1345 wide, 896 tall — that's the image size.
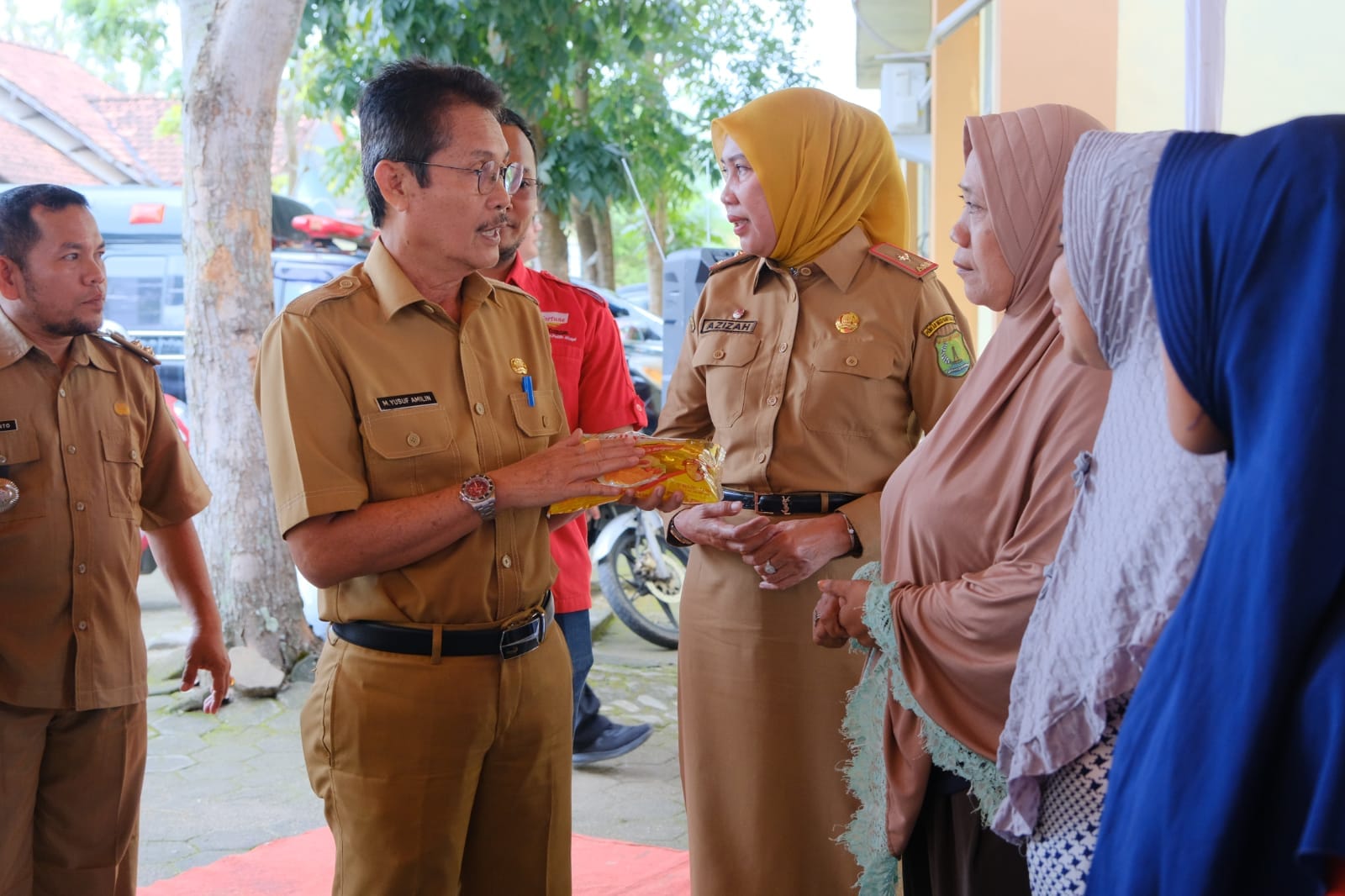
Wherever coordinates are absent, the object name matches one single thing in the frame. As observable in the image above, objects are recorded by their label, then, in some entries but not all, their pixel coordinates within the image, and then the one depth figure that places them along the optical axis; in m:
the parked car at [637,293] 24.66
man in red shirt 3.16
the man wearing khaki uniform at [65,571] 2.52
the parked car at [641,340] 8.86
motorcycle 6.42
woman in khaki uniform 2.52
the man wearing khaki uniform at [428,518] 1.98
